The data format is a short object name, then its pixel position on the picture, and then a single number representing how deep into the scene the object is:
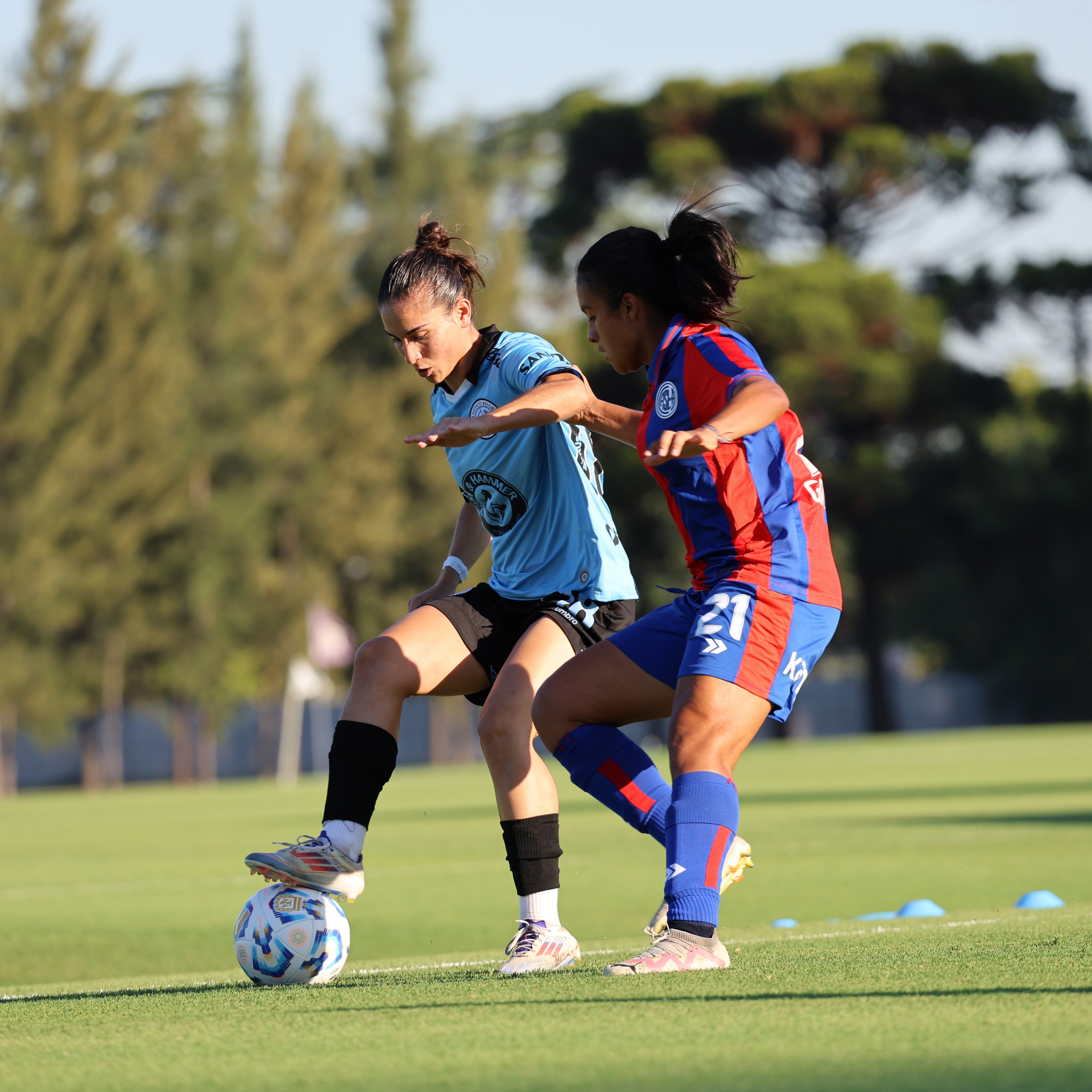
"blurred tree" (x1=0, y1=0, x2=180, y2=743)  71.75
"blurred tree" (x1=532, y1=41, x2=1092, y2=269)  89.56
